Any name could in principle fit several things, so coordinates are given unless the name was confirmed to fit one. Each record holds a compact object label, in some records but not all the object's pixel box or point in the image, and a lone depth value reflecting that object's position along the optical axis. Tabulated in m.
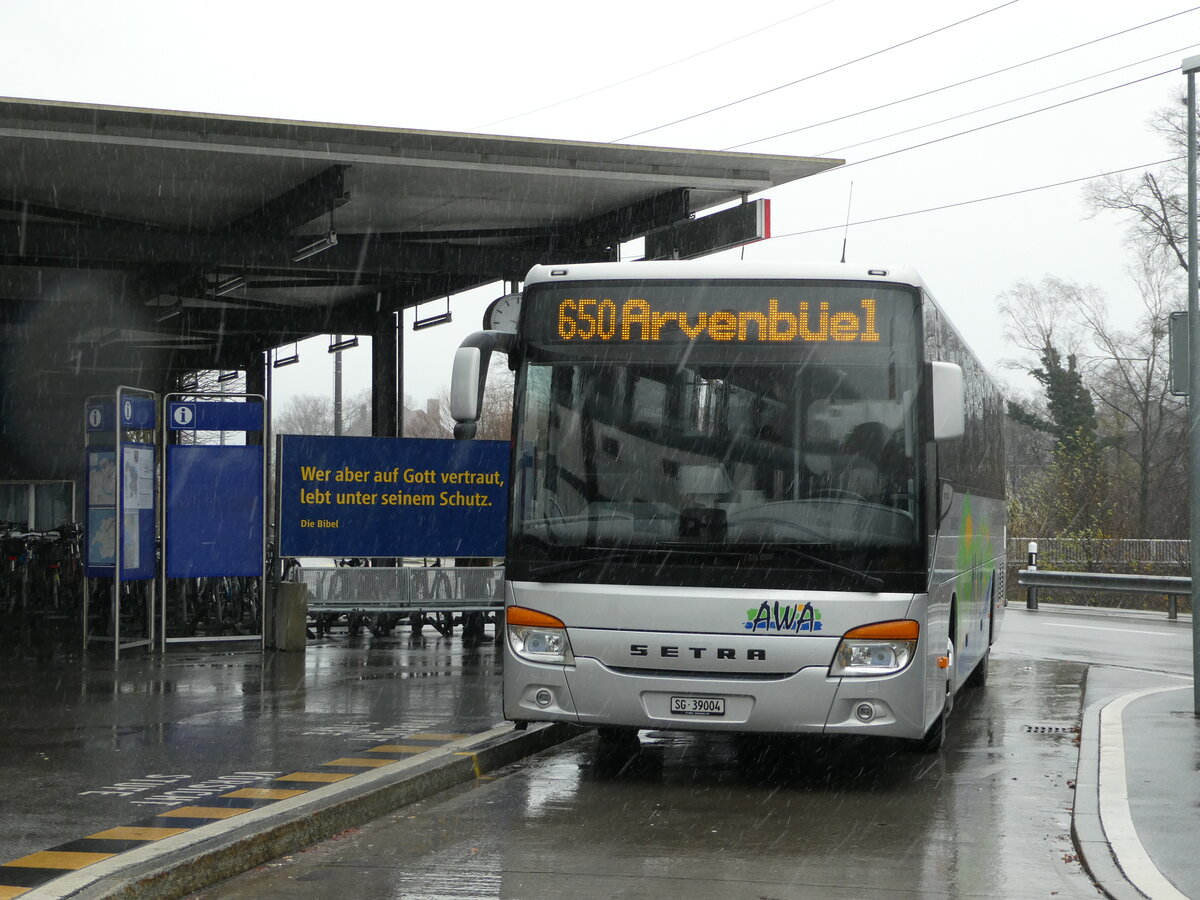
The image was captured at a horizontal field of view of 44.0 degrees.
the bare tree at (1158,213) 42.72
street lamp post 11.70
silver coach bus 8.59
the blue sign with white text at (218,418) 15.99
